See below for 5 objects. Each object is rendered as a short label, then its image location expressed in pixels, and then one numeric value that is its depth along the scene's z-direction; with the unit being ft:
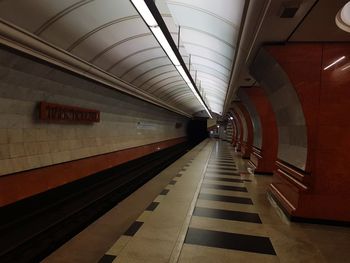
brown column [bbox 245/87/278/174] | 31.65
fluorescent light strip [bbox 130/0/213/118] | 11.43
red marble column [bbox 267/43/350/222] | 15.23
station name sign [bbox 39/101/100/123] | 22.29
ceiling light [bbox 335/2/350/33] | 12.62
